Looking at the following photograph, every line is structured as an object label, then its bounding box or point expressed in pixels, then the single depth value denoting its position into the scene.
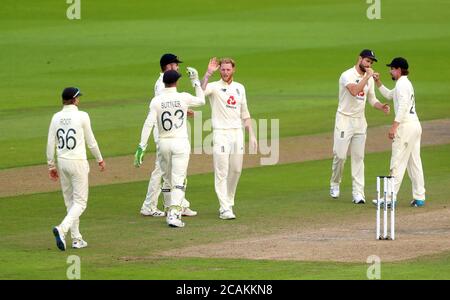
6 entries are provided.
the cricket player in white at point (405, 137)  20.89
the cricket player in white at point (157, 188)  20.23
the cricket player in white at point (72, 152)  17.55
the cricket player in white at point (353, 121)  21.69
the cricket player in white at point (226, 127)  20.06
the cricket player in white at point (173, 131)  19.14
